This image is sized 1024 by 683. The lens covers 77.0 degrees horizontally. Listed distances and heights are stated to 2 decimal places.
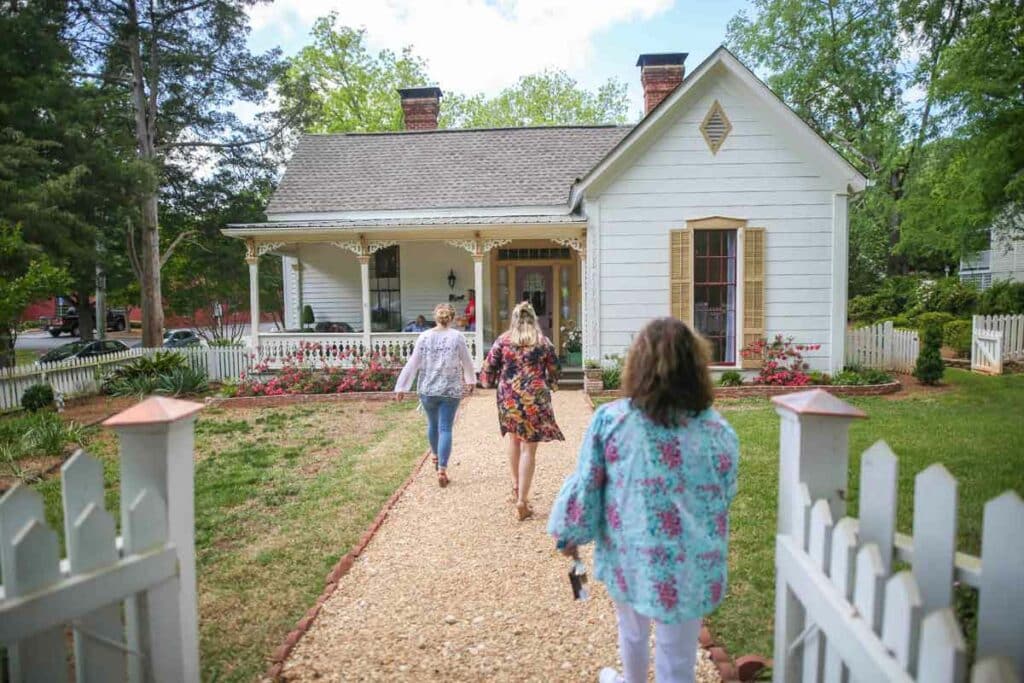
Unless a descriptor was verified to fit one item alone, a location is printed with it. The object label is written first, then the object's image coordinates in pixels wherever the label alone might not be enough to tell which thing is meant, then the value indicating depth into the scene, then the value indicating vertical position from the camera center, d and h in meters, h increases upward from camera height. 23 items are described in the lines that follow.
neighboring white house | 27.98 +1.83
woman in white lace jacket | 6.29 -0.62
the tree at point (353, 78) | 33.41 +12.39
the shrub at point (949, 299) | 21.41 +0.27
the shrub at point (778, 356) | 12.36 -0.94
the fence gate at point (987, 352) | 13.98 -1.01
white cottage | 12.30 +1.66
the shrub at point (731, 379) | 12.23 -1.36
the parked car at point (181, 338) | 22.82 -0.95
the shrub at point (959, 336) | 17.44 -0.83
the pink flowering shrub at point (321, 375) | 12.97 -1.31
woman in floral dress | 5.50 -0.68
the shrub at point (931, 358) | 12.20 -0.99
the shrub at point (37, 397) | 11.90 -1.56
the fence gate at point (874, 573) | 1.59 -0.74
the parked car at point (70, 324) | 42.77 -0.72
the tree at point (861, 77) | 22.25 +9.06
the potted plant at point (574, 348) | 14.80 -0.90
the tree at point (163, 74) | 18.44 +7.53
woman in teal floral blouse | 2.28 -0.64
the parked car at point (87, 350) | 17.45 -1.02
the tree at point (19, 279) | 9.96 +0.57
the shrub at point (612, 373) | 12.43 -1.25
